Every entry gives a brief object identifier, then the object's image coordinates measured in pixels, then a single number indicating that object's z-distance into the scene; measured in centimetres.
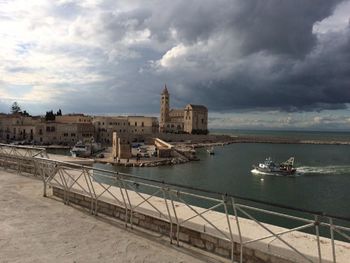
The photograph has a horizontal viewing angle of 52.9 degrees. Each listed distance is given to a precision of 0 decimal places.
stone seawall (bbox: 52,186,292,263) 581
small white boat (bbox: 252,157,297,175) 5001
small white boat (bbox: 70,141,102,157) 7223
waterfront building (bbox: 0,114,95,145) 9888
